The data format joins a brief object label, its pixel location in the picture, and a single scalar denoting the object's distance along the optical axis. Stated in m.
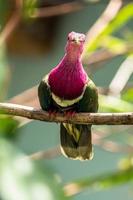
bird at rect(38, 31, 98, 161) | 4.22
